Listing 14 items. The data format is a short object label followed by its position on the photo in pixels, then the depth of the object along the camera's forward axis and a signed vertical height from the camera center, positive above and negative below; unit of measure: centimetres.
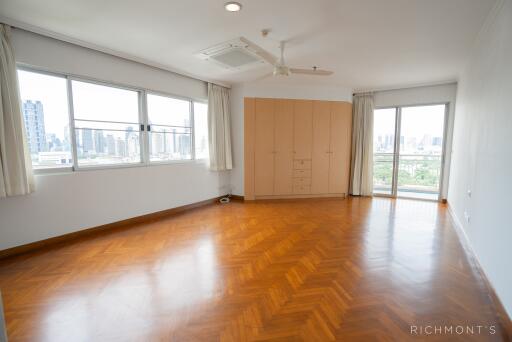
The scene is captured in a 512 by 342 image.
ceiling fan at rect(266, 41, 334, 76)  285 +103
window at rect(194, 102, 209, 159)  486 +35
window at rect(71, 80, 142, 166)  321 +33
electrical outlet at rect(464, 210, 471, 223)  286 -85
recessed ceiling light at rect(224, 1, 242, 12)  219 +132
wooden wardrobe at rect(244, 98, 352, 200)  514 +2
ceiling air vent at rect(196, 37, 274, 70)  297 +128
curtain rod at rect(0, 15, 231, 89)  252 +131
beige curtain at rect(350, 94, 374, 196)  558 +4
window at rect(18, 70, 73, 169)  275 +35
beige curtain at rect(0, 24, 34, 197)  245 +17
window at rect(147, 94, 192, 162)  408 +34
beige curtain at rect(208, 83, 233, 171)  491 +39
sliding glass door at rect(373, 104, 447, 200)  520 -9
